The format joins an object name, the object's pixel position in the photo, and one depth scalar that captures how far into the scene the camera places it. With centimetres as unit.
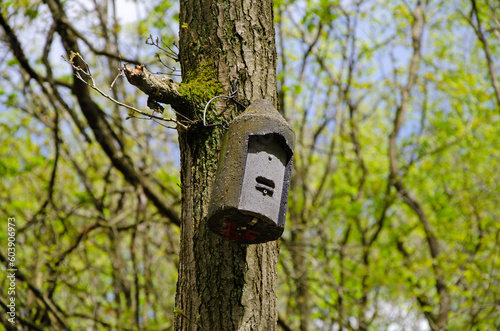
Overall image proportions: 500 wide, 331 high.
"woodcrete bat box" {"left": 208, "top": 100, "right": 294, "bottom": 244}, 606
